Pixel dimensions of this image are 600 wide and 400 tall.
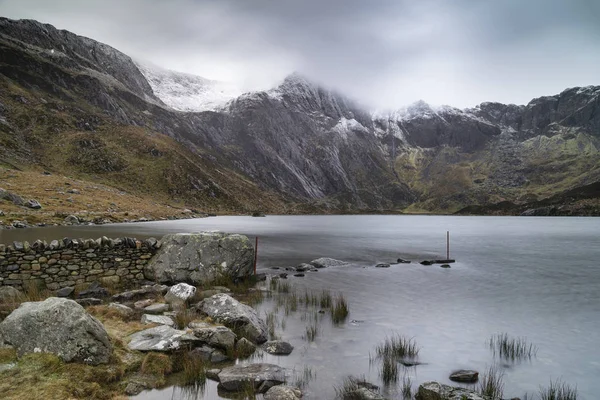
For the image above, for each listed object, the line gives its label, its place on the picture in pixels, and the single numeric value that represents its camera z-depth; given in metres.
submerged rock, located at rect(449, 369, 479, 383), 9.59
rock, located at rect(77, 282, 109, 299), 15.95
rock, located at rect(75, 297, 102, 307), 14.17
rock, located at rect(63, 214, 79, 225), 56.15
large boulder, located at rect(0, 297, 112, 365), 8.19
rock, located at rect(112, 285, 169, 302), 15.66
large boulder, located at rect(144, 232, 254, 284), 19.45
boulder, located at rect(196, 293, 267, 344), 11.95
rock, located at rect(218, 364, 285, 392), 8.34
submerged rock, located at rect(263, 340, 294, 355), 10.89
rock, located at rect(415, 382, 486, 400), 7.84
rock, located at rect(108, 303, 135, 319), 12.48
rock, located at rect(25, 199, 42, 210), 57.97
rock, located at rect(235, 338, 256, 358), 10.38
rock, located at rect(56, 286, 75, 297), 15.84
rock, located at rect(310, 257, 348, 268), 31.60
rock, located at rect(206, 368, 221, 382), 8.80
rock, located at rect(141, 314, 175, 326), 11.73
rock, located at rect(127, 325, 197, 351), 9.67
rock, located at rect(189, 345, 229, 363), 9.78
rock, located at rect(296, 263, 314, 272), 29.13
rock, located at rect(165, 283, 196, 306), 15.09
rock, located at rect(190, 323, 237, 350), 10.47
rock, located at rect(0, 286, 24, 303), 13.48
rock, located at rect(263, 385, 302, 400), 7.80
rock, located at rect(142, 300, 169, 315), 13.46
